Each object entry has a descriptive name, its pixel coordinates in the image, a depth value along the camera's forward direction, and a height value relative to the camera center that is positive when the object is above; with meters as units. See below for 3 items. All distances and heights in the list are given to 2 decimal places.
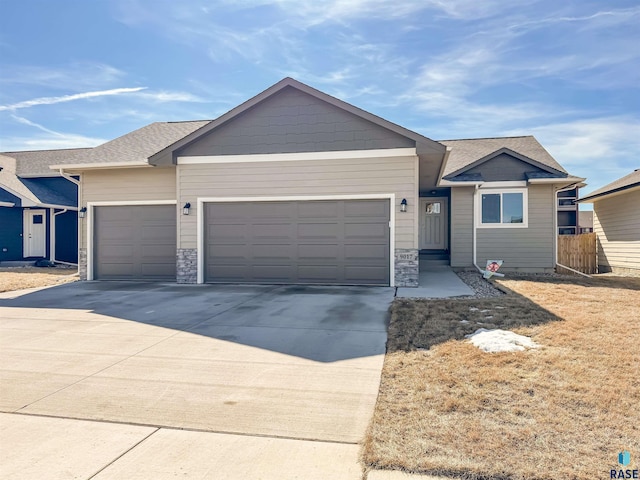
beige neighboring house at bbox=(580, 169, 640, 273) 14.62 +0.52
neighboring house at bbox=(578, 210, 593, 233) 37.06 +1.45
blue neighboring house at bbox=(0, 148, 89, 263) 18.22 +1.09
